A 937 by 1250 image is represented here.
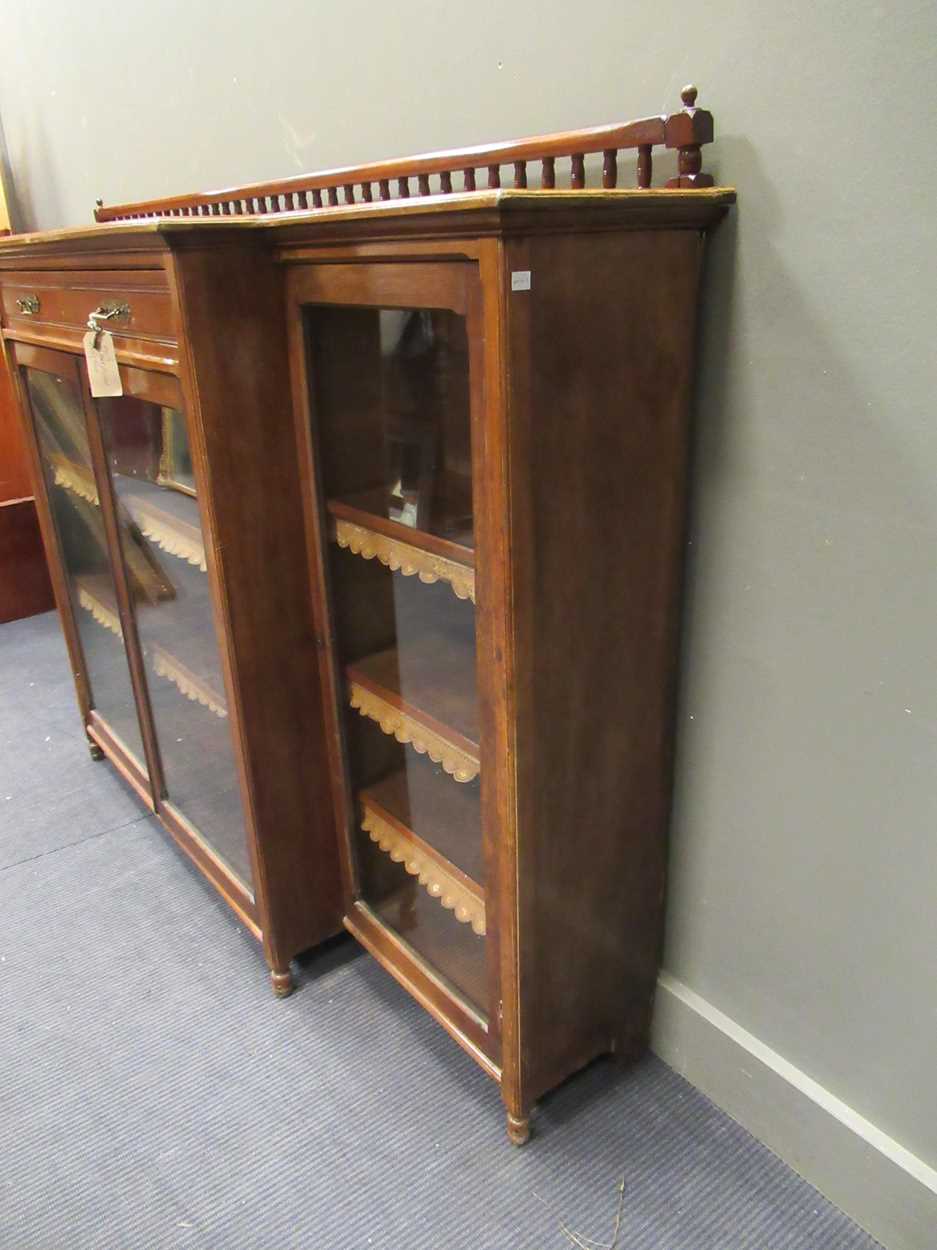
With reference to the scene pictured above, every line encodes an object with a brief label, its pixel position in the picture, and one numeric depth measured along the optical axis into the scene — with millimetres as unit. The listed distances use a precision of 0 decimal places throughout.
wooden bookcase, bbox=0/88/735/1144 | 922
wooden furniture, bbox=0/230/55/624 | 2949
